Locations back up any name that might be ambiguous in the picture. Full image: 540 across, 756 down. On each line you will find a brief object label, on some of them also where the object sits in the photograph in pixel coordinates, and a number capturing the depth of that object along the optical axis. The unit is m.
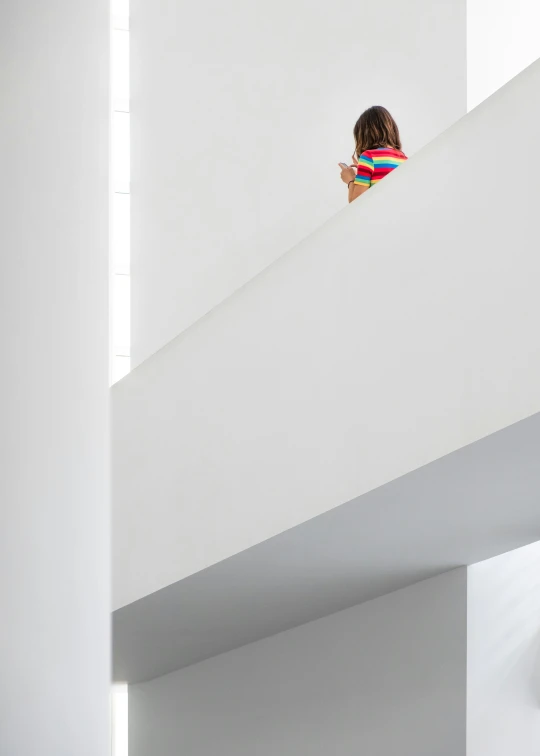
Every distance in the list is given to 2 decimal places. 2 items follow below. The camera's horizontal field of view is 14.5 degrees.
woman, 13.24
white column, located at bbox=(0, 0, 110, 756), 4.16
